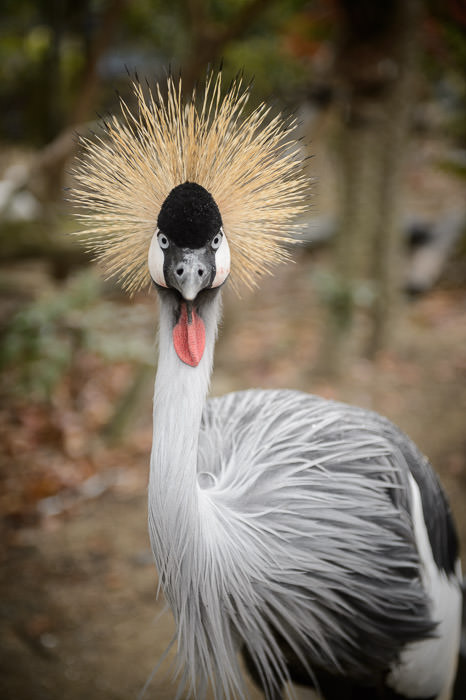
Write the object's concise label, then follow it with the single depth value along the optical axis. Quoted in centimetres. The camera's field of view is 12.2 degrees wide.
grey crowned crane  176
